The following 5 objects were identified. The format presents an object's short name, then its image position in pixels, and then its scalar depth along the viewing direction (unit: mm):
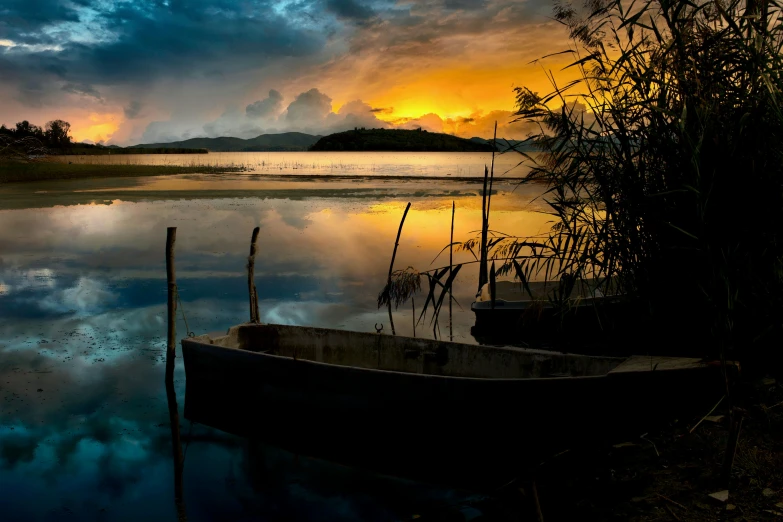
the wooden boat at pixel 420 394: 4305
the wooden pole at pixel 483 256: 9203
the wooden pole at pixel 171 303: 6785
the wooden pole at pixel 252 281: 7701
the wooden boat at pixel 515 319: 8391
